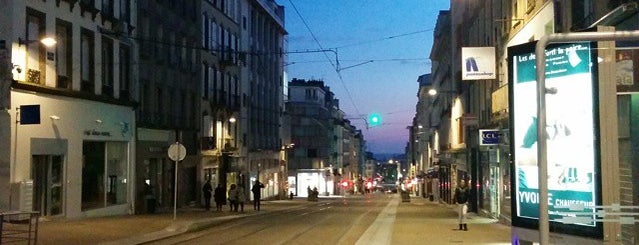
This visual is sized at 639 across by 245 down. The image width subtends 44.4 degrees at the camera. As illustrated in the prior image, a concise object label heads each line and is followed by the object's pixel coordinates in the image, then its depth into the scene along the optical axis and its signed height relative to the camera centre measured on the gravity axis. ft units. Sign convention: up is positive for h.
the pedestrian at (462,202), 77.92 -3.46
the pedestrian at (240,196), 118.21 -4.00
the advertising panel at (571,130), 25.13 +1.23
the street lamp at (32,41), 70.38 +12.46
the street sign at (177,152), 85.25 +1.96
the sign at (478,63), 82.74 +11.22
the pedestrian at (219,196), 118.73 -4.00
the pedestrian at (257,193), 123.95 -3.73
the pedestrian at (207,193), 120.57 -3.58
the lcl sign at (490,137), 82.48 +3.32
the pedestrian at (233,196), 117.60 -3.96
